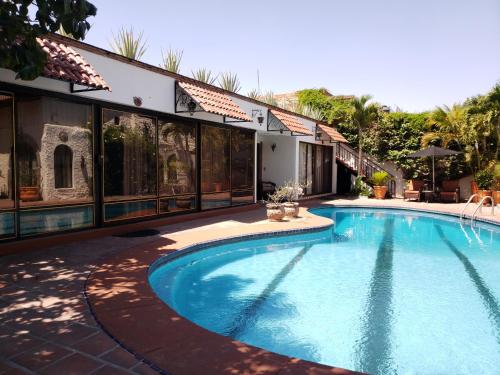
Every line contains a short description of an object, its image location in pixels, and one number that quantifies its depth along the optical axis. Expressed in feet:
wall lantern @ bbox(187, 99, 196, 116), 35.06
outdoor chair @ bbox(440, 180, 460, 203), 60.44
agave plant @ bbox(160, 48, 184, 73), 45.98
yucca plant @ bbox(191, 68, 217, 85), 51.01
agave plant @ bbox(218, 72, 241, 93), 55.51
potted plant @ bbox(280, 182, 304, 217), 40.34
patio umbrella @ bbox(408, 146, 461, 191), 57.86
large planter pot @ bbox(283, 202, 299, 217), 40.88
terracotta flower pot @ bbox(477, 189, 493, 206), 56.44
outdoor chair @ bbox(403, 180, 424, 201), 61.05
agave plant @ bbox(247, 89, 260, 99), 64.94
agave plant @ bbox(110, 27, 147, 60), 39.09
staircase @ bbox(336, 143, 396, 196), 69.87
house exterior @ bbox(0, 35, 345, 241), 23.36
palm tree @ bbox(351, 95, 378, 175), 68.28
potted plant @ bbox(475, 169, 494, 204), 57.41
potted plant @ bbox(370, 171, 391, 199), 64.85
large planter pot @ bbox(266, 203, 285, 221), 38.04
